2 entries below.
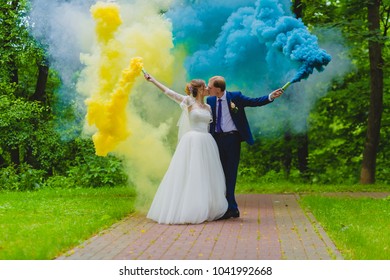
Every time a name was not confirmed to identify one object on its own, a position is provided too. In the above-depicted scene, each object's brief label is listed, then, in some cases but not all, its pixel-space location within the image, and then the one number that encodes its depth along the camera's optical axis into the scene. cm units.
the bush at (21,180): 1866
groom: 1134
